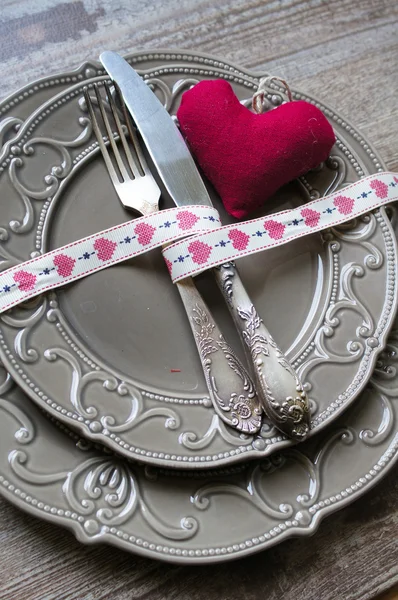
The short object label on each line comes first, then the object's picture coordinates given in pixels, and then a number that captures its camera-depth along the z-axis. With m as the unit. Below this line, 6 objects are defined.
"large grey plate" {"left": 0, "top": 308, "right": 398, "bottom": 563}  0.49
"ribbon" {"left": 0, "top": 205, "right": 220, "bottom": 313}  0.54
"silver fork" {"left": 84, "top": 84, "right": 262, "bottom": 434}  0.52
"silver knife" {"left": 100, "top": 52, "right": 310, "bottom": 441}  0.51
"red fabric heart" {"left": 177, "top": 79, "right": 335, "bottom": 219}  0.59
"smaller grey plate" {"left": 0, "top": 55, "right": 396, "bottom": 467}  0.51
